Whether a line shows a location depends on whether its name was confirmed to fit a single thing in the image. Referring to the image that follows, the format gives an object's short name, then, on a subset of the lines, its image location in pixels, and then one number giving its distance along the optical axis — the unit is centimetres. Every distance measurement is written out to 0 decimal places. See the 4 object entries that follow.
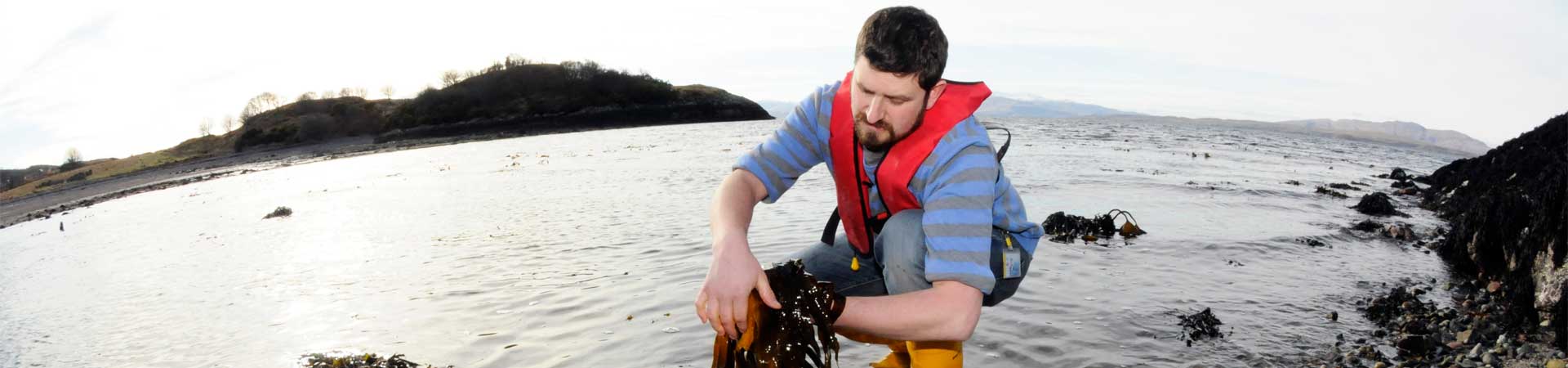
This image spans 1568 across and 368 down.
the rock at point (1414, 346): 470
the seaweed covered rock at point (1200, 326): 514
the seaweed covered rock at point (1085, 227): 889
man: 242
